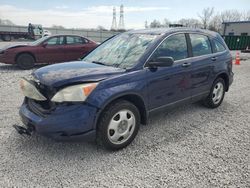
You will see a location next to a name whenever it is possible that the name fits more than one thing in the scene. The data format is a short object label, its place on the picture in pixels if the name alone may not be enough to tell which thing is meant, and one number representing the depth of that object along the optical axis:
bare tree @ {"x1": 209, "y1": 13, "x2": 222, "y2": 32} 54.31
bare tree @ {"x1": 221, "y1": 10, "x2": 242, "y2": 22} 61.08
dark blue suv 2.31
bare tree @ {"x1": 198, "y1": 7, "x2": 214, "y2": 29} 56.69
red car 7.41
